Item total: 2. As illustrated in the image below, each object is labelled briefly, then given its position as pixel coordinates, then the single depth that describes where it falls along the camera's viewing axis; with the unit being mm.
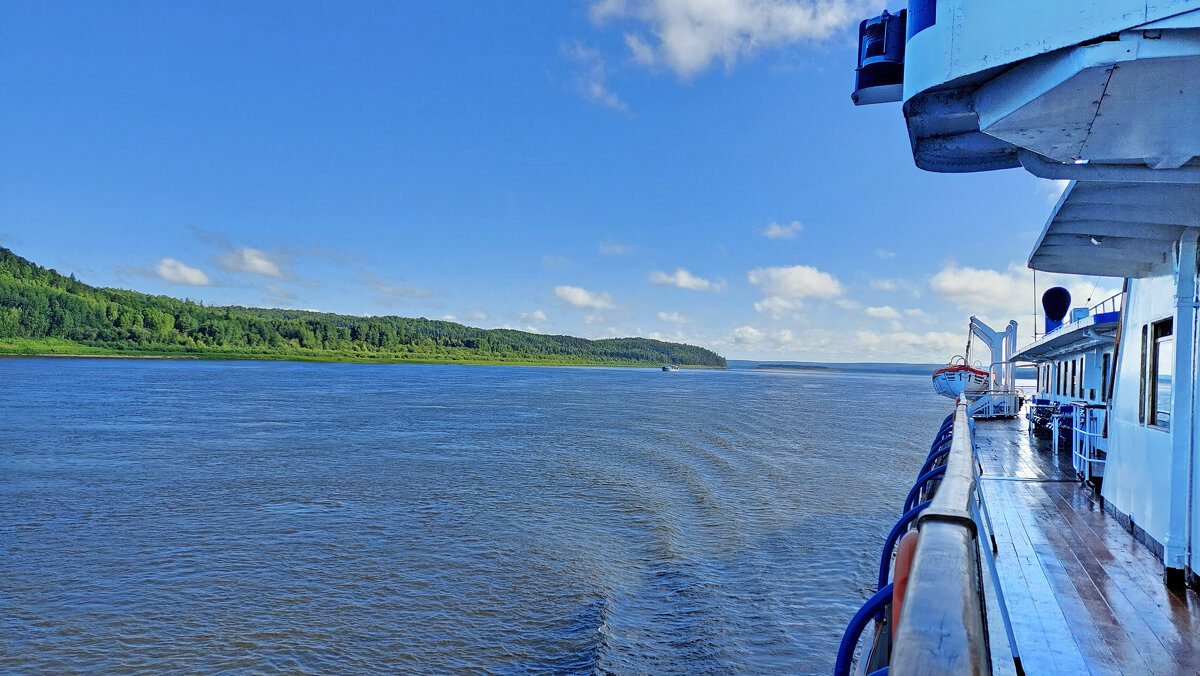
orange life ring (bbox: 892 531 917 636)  1287
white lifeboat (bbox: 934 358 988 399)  31141
